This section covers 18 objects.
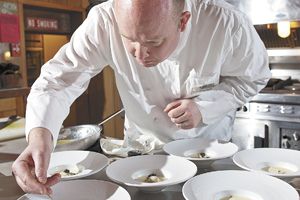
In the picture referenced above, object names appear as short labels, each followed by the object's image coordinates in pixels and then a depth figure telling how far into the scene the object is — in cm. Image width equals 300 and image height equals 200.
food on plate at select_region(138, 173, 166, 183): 92
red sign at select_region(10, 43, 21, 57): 303
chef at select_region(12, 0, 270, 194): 106
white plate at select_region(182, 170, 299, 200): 79
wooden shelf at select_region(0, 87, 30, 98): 276
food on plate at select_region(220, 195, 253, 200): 82
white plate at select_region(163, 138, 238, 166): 106
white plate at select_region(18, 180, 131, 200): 83
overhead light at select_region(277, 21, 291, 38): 259
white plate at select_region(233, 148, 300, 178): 97
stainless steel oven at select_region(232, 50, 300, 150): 224
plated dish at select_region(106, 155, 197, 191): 86
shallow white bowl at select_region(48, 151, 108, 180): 102
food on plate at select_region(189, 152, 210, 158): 108
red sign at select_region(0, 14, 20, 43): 293
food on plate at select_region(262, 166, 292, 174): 93
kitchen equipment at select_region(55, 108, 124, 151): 120
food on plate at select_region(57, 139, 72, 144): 122
